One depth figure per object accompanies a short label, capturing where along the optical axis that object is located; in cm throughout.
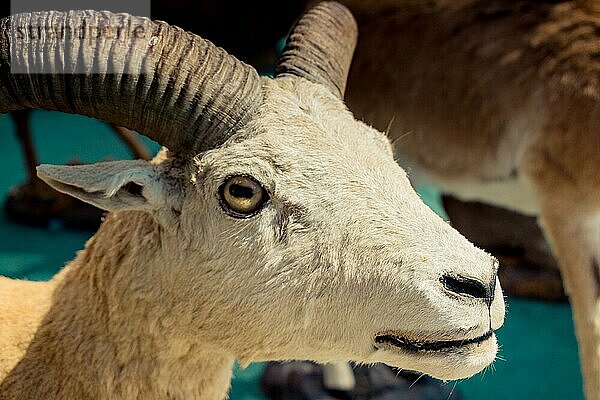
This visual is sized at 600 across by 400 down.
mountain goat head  77
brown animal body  120
